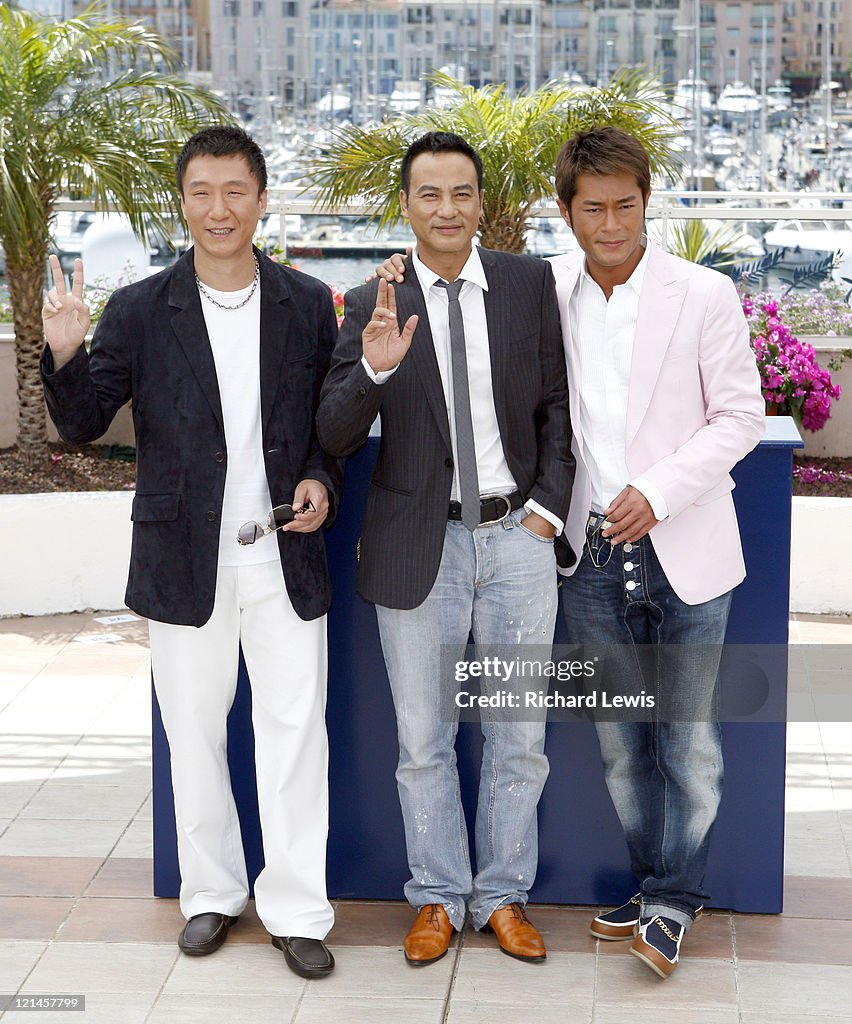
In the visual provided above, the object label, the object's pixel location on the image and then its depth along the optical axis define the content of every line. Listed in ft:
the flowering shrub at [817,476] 22.12
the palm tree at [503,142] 23.18
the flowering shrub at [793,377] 22.03
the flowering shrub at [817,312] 24.52
